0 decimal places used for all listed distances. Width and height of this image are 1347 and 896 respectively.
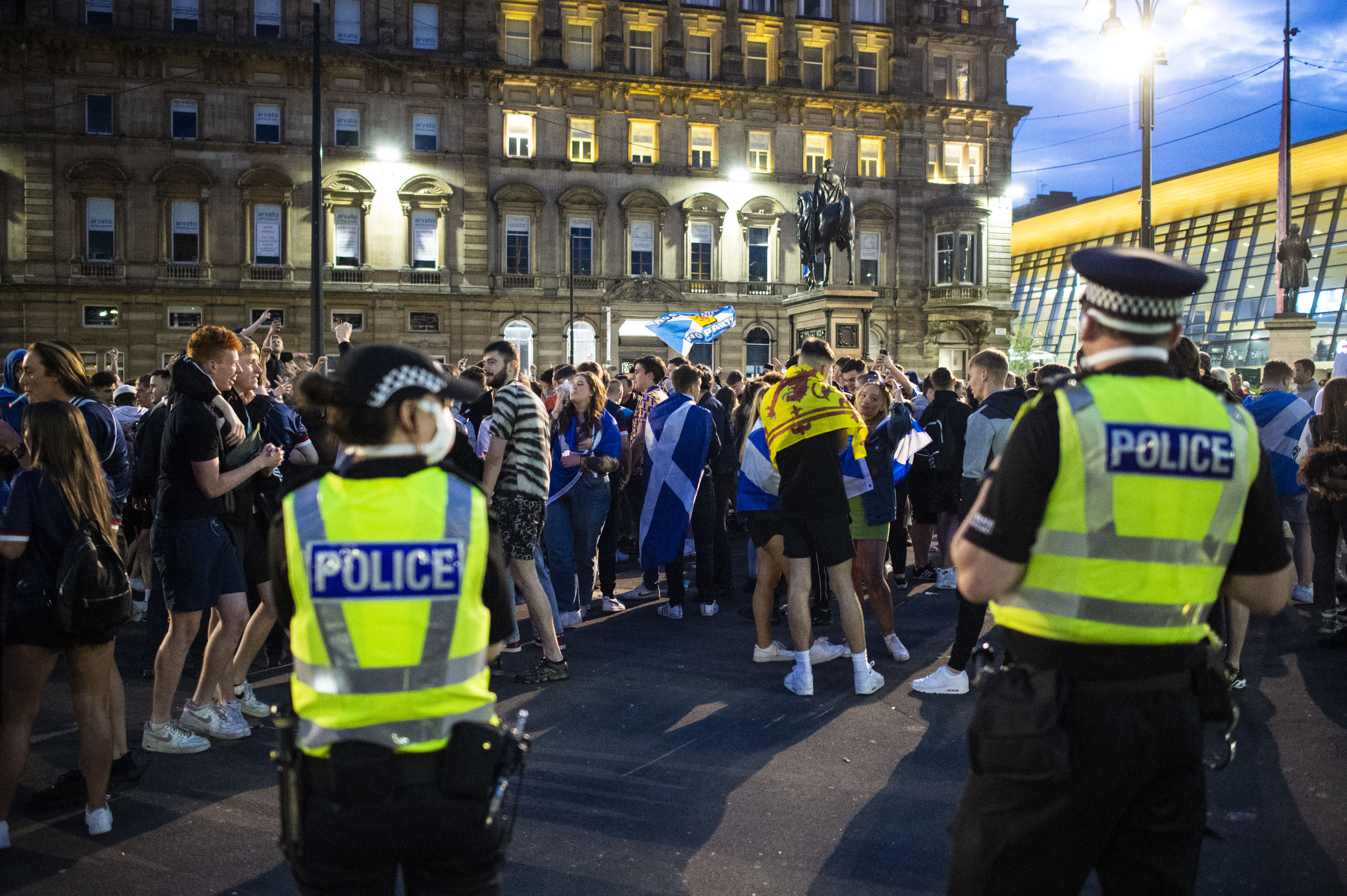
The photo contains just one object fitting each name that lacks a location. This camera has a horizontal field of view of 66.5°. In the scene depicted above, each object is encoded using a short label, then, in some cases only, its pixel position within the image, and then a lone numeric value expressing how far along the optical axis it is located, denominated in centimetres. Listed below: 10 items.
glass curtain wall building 3584
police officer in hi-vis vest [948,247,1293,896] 223
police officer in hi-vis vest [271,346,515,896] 216
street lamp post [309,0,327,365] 1572
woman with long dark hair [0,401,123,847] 400
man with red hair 497
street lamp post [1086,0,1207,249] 1416
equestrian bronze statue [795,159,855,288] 1895
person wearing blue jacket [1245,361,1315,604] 807
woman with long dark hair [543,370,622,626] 775
